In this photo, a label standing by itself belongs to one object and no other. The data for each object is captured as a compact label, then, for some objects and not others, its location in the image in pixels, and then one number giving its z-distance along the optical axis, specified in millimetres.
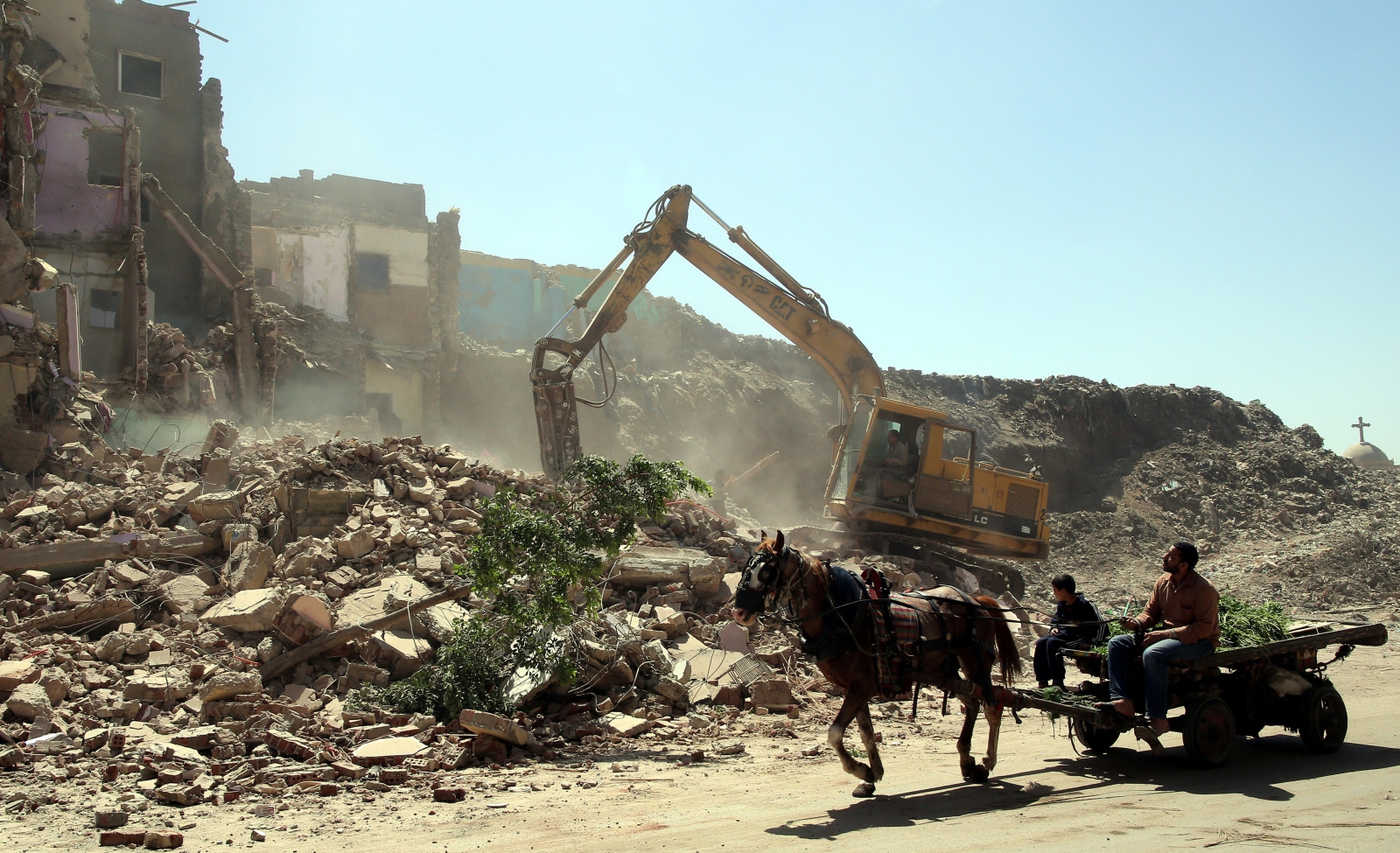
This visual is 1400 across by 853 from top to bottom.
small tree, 8125
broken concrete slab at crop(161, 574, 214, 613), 9445
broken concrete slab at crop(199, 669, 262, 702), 7910
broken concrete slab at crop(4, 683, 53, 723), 7227
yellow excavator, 16125
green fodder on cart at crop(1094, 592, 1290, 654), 7332
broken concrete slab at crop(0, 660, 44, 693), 7531
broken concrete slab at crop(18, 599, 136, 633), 8906
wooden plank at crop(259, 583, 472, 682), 8562
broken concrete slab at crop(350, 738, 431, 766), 7023
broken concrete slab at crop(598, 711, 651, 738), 8109
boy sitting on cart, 7504
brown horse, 6457
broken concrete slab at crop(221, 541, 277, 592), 9891
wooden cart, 6852
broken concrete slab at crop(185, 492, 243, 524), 11031
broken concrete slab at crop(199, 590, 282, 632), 8891
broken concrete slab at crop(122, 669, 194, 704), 7828
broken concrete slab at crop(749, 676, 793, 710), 9312
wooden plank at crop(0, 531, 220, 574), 9656
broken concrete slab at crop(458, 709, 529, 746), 7250
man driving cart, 6664
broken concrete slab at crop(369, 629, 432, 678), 8852
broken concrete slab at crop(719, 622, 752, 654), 10469
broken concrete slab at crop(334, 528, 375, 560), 10430
